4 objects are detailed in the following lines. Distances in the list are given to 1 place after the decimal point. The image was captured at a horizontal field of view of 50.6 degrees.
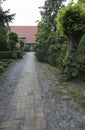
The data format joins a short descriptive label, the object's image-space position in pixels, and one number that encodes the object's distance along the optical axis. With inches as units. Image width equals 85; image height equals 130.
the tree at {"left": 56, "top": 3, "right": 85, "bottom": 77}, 139.8
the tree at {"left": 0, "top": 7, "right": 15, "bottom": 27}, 248.2
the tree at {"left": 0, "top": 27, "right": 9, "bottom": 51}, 463.5
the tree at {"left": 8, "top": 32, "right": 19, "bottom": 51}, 434.5
